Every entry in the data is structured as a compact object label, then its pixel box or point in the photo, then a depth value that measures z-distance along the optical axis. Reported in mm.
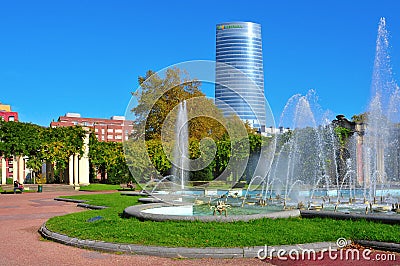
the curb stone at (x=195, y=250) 9617
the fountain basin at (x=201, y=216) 12500
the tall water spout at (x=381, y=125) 26312
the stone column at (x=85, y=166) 51812
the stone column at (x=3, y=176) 49531
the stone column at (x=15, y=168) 47675
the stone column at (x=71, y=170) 50375
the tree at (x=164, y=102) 46281
